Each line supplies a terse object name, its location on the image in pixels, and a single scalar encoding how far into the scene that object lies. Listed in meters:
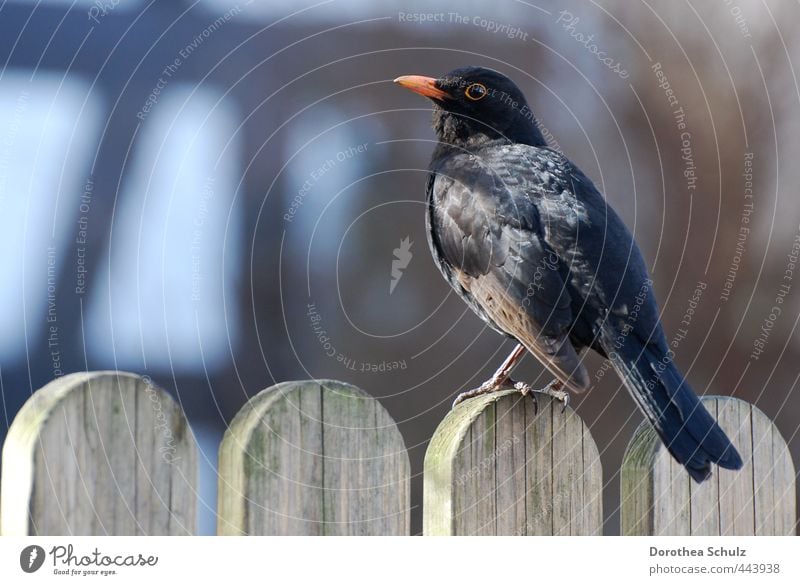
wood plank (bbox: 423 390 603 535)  4.57
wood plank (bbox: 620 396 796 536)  5.18
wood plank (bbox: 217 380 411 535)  4.30
